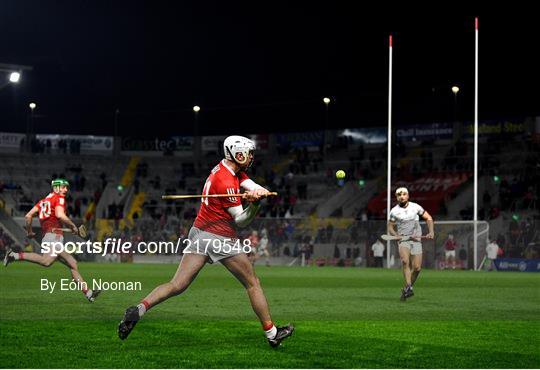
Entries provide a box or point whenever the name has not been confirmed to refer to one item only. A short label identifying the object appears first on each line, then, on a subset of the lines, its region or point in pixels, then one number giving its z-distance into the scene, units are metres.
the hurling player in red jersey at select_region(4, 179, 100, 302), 18.77
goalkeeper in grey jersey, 20.64
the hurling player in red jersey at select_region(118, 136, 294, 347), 10.96
